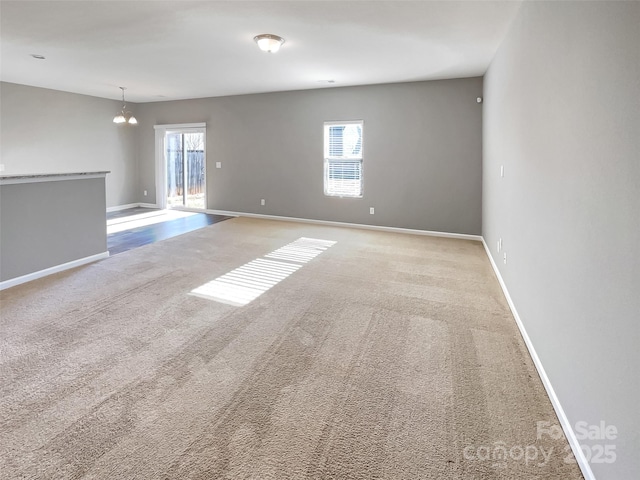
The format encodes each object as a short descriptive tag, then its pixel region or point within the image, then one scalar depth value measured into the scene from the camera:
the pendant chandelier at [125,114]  8.39
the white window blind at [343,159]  6.80
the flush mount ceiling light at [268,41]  3.85
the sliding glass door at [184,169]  8.52
